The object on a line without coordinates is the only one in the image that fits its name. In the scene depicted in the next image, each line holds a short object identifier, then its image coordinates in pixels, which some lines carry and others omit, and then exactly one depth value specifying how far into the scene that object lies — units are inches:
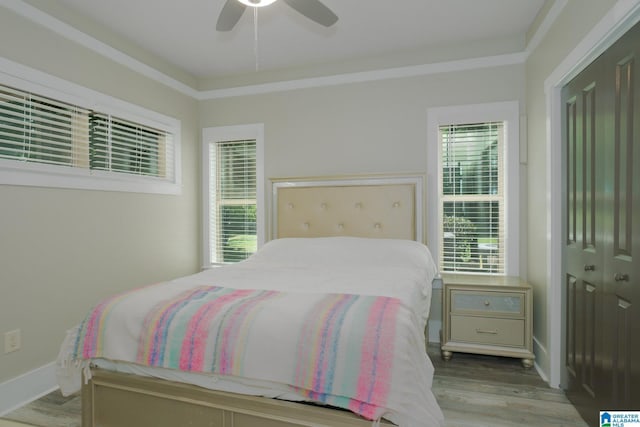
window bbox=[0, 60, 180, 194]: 92.0
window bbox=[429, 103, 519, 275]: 124.9
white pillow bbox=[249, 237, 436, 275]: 109.0
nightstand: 108.8
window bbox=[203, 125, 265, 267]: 155.6
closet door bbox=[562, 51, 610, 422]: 73.4
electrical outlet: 89.4
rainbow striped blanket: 53.1
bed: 53.7
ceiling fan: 75.8
